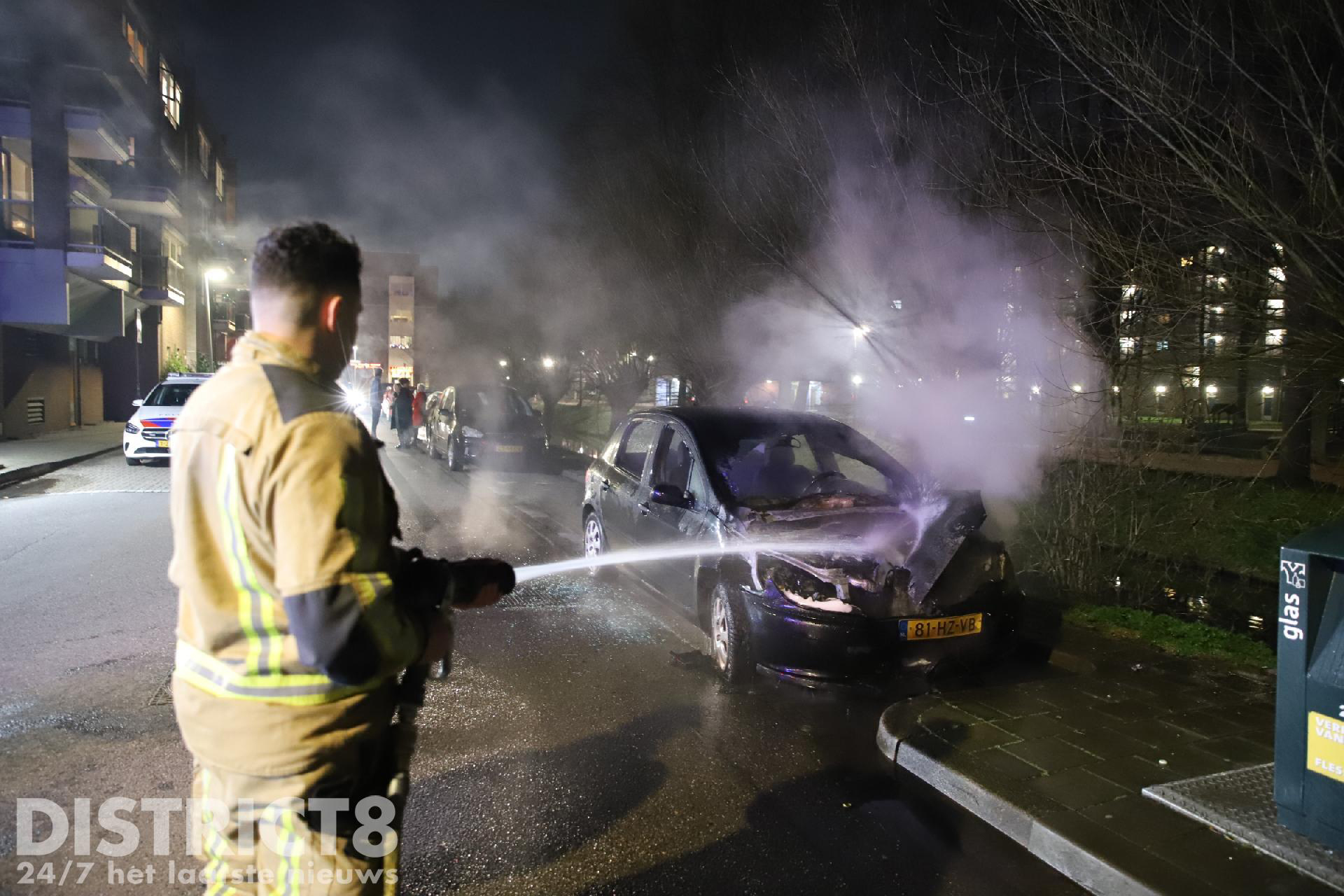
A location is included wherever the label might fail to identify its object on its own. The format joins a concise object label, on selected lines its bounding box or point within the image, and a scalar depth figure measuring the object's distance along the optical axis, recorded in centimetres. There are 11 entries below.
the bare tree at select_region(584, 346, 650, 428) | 1962
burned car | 422
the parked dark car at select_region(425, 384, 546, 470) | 1454
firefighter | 145
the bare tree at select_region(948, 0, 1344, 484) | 429
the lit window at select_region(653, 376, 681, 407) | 2017
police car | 1371
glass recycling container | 271
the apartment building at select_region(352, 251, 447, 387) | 7794
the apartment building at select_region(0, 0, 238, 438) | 1830
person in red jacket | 1916
